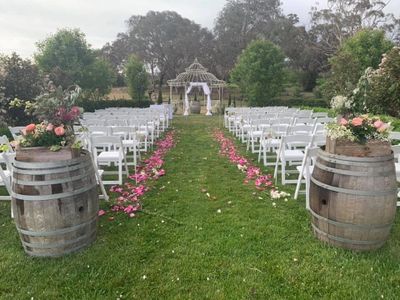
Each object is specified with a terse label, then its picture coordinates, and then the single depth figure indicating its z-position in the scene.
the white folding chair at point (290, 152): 4.75
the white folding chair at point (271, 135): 6.15
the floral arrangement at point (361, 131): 2.96
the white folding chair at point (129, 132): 6.09
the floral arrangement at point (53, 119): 3.07
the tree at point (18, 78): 11.18
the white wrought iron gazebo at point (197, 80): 21.39
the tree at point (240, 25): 38.12
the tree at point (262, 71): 21.89
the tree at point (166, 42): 38.41
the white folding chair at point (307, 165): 3.78
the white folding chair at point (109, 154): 4.93
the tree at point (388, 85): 10.29
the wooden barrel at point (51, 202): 2.83
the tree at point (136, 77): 22.64
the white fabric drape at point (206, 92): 21.17
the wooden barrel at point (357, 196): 2.82
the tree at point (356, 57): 16.09
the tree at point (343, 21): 31.50
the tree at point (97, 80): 19.84
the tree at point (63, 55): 18.94
